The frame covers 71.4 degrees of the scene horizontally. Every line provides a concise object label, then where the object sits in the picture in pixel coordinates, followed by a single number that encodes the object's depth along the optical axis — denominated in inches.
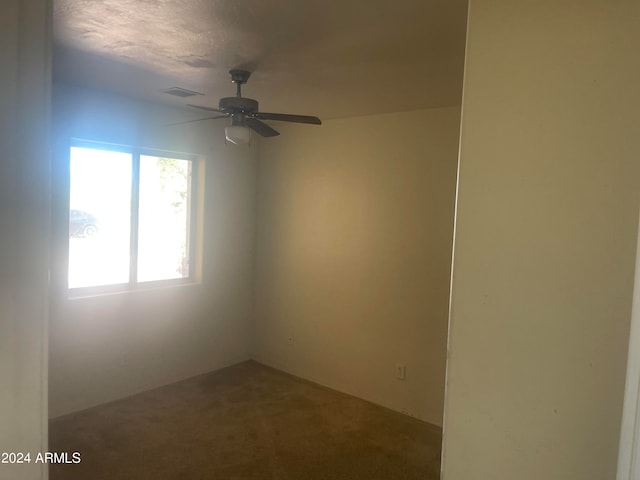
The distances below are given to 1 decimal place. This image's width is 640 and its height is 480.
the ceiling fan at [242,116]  99.5
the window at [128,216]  142.8
